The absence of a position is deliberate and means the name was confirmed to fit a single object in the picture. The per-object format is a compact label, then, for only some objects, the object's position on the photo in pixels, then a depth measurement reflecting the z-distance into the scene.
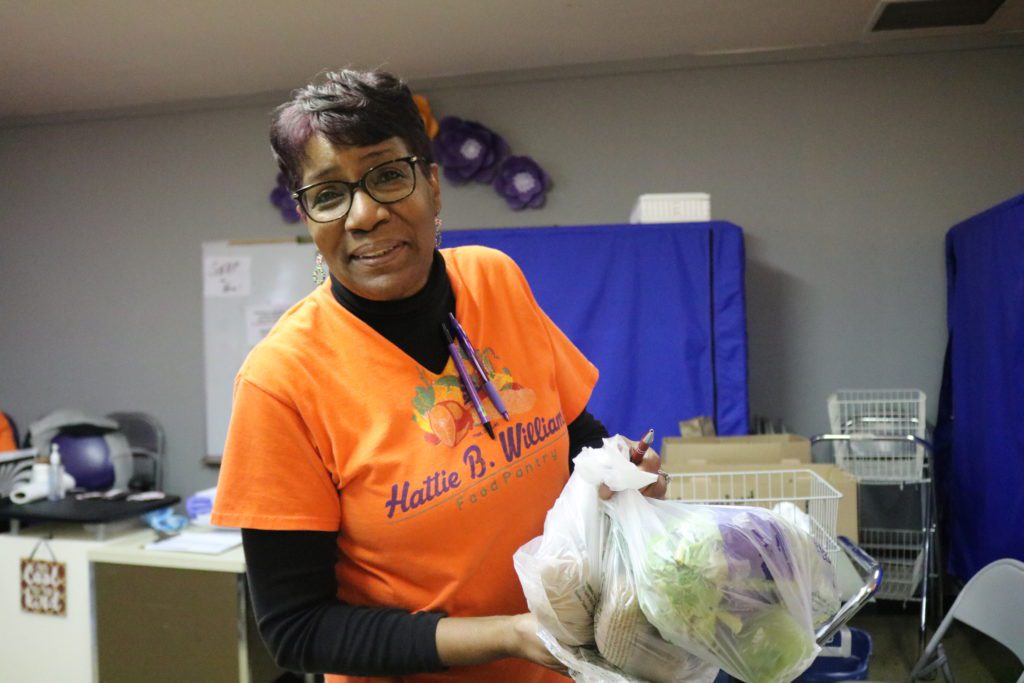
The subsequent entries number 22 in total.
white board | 3.78
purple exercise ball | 3.23
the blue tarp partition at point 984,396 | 2.47
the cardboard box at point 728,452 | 2.37
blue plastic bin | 1.73
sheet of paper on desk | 2.44
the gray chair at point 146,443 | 3.99
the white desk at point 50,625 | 2.49
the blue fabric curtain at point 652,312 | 2.80
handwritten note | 3.84
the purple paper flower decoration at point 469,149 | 3.47
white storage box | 2.90
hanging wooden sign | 2.52
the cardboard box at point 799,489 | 2.01
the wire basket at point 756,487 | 1.87
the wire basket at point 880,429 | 2.95
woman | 0.81
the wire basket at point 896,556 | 3.00
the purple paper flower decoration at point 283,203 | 3.77
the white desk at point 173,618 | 2.35
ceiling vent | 2.82
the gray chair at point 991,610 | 1.78
